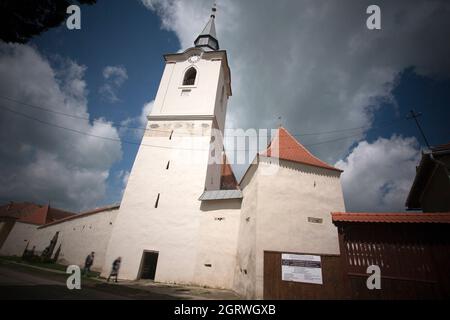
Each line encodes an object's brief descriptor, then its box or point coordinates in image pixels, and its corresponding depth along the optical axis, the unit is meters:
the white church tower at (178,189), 11.87
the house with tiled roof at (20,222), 26.88
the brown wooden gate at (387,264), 6.09
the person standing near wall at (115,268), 11.07
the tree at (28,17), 5.89
